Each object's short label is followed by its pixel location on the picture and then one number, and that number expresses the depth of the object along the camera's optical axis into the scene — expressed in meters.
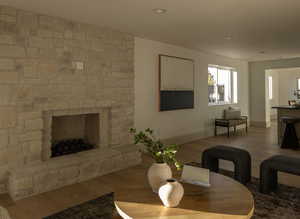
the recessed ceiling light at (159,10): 3.25
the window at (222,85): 7.38
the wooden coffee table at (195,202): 1.60
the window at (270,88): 10.99
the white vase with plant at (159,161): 1.89
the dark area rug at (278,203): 2.50
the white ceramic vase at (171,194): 1.65
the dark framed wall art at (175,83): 5.47
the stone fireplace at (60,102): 3.15
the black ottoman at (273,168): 2.92
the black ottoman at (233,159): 3.37
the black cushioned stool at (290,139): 5.61
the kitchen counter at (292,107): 5.74
